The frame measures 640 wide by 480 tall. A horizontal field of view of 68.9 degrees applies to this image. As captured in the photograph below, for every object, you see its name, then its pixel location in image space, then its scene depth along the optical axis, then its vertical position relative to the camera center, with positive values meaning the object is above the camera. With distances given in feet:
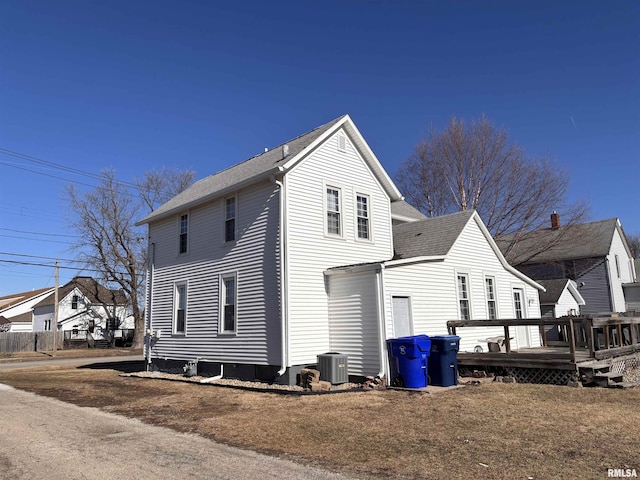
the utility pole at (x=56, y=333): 124.25 -1.40
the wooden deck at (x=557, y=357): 39.32 -3.98
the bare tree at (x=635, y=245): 210.59 +29.02
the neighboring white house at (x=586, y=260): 96.12 +11.31
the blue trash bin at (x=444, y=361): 39.81 -3.83
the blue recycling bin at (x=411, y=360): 38.75 -3.58
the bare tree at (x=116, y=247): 129.39 +21.84
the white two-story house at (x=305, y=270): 44.00 +5.24
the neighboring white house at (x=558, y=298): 84.28 +2.61
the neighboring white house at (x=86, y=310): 161.48 +5.99
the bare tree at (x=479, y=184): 87.92 +25.39
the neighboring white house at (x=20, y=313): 179.93 +6.13
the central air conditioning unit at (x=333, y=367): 41.57 -4.29
